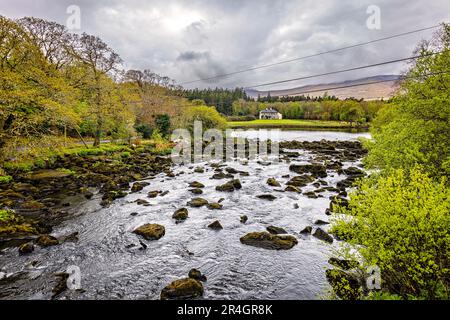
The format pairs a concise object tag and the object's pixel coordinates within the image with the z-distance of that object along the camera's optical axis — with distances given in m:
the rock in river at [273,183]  19.42
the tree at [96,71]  28.41
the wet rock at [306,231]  11.26
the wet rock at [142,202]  14.71
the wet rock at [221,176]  21.83
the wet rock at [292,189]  17.75
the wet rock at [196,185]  18.73
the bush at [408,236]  4.64
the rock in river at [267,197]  16.30
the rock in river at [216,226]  11.78
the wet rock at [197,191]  17.38
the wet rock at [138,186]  17.58
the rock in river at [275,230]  11.20
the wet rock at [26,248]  8.88
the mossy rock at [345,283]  6.47
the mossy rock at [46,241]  9.49
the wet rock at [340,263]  8.09
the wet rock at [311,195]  16.41
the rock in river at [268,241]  10.00
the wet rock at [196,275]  7.84
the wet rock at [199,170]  24.43
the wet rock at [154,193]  16.36
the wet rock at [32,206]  13.09
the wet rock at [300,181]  19.39
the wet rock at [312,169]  23.24
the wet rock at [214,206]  14.43
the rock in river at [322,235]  10.40
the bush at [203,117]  45.53
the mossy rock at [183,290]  6.98
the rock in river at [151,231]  10.74
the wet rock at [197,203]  14.87
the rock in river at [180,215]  12.88
